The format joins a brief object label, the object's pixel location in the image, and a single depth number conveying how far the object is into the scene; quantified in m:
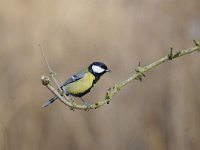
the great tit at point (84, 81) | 4.91
